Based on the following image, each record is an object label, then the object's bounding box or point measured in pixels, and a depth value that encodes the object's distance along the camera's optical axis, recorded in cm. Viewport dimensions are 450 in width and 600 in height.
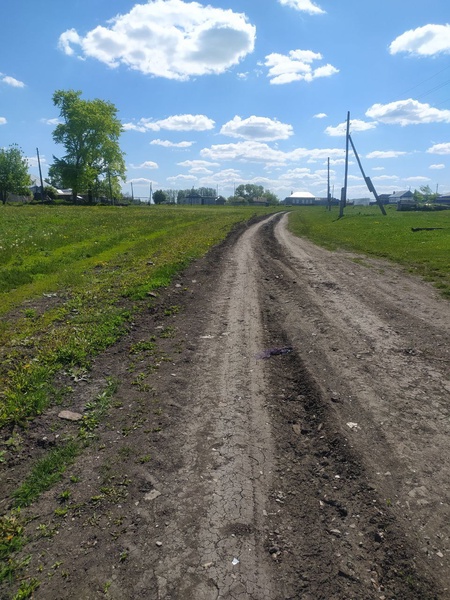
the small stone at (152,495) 349
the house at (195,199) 14925
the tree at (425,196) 9744
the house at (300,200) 19025
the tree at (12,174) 7298
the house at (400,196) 14366
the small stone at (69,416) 470
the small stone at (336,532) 315
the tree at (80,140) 7050
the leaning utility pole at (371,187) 5116
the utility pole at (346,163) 5031
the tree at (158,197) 12562
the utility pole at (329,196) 7339
